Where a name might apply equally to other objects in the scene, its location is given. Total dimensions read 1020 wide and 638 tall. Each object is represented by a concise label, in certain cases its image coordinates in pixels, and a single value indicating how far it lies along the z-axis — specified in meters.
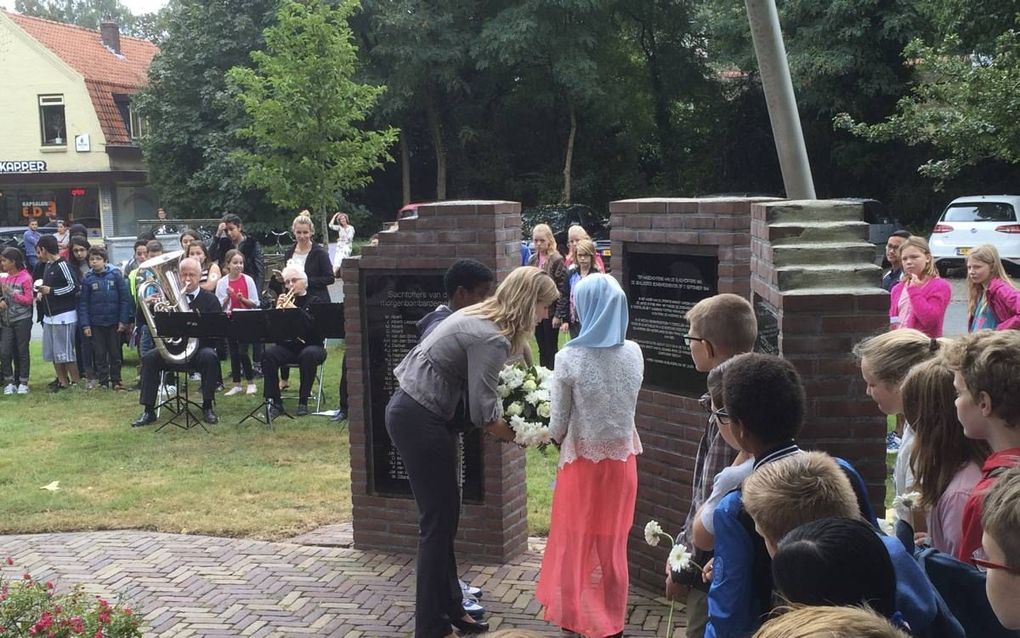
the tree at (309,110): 23.11
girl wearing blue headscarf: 5.27
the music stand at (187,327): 11.11
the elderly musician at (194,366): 11.67
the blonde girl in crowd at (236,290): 12.54
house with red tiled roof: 45.69
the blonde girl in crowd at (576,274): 11.51
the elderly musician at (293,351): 11.46
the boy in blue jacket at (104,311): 13.84
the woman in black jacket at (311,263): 11.93
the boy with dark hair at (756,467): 3.05
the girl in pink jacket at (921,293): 8.66
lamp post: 5.84
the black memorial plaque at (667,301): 5.87
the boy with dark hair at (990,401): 3.11
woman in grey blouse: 5.25
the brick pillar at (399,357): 6.75
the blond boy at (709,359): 4.01
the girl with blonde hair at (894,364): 3.79
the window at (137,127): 47.03
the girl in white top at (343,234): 17.60
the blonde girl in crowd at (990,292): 7.98
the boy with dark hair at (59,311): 14.03
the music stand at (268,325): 10.98
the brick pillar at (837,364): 4.53
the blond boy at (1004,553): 2.39
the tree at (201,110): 37.22
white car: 23.23
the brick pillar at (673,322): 5.65
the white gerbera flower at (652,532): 3.93
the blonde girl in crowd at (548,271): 12.34
